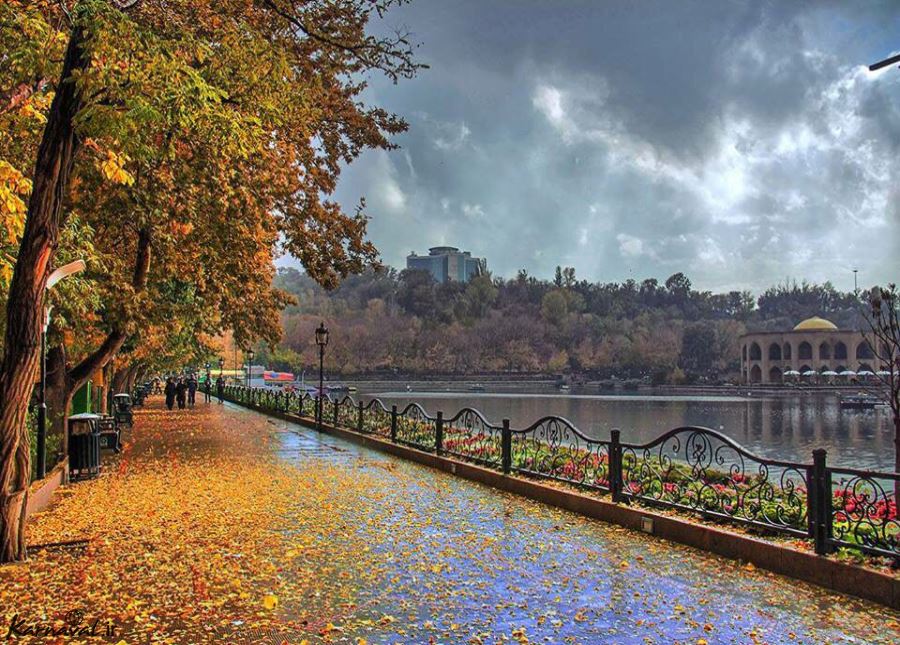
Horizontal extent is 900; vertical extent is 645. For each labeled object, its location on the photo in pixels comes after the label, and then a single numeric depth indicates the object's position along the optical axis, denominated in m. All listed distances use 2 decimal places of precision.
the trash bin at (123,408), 23.38
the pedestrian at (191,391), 41.71
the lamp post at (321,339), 23.05
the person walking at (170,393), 37.16
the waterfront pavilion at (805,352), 104.94
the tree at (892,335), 10.92
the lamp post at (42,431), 10.50
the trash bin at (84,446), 12.10
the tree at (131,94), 6.49
